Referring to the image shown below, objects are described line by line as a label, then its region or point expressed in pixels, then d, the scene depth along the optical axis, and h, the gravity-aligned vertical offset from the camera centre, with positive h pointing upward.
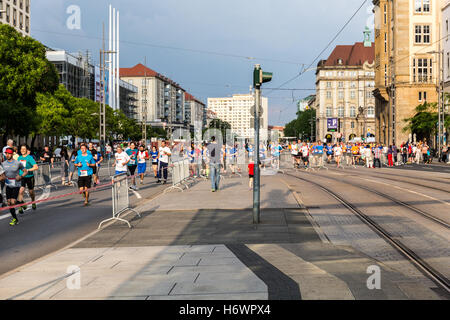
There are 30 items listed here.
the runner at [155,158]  23.63 -0.25
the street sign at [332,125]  67.98 +3.53
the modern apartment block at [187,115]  194.75 +14.27
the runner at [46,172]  20.74 -0.77
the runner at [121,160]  18.00 -0.25
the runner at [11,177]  11.99 -0.54
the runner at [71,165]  22.02 -0.53
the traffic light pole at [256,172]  10.43 -0.41
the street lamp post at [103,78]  51.16 +7.52
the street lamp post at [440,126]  43.25 +2.07
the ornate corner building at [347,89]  126.88 +15.31
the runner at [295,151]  32.16 +0.04
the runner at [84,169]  14.80 -0.46
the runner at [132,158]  20.42 -0.20
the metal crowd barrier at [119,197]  10.87 -0.98
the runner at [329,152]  45.63 -0.06
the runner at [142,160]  22.15 -0.31
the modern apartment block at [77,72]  84.56 +14.13
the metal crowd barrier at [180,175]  18.70 -0.86
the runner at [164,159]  22.42 -0.28
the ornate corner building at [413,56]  61.53 +11.16
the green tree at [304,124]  136.73 +7.25
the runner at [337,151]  36.20 +0.01
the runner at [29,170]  13.96 -0.44
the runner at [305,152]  31.28 -0.03
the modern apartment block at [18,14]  66.00 +18.75
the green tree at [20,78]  41.53 +6.30
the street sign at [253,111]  10.73 +0.86
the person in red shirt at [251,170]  17.53 -0.61
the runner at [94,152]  22.08 +0.05
